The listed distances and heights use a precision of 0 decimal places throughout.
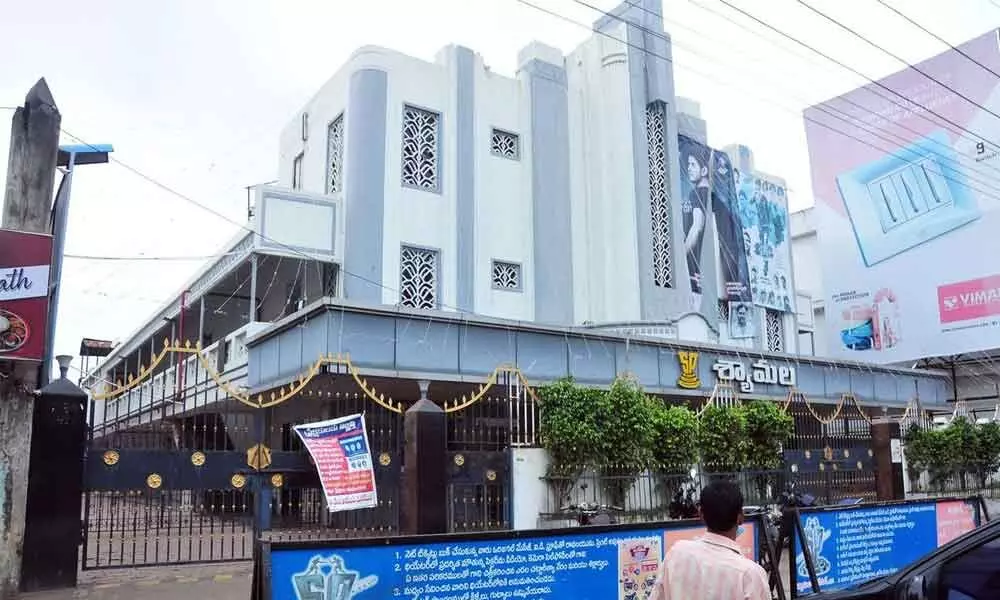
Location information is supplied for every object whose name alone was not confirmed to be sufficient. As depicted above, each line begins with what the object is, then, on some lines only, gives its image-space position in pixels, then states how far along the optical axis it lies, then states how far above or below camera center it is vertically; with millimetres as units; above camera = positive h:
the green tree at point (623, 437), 14352 +138
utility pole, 8891 +2595
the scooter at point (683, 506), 13023 -986
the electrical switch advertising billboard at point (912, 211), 29828 +8899
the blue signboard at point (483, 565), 4609 -729
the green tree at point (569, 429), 13836 +291
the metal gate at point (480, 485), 11914 -566
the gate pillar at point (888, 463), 18938 -514
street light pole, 10102 +2861
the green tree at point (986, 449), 22438 -281
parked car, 4371 -724
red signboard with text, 9008 +1764
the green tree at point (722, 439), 16266 +87
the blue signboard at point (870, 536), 7156 -896
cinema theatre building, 13273 +4897
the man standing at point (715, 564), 3416 -508
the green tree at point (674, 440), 15227 +70
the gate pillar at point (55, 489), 8984 -381
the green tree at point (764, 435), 16891 +157
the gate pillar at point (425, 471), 10992 -300
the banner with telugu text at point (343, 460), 11023 -136
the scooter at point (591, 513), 12362 -1054
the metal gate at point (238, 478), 9688 -316
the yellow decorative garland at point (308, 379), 10023 +1066
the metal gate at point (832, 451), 17547 -215
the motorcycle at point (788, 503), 6959 -838
